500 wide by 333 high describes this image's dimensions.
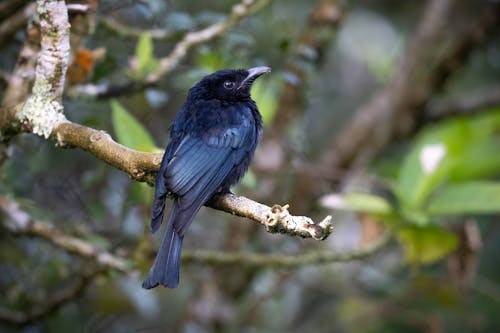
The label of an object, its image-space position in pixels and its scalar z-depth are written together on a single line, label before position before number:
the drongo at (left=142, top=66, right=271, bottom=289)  5.76
